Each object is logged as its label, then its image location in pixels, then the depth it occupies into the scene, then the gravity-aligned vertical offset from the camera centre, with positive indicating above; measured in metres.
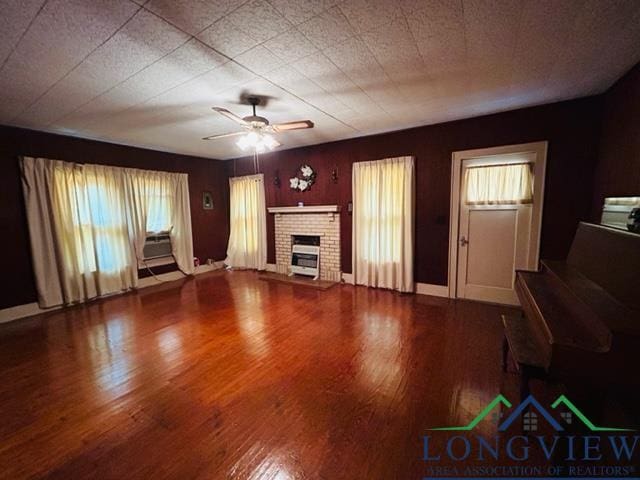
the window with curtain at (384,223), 4.08 -0.26
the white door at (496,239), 3.30 -0.47
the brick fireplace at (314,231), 4.88 -0.44
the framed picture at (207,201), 5.91 +0.22
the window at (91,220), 3.87 -0.11
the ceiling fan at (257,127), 2.72 +0.90
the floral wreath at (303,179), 5.05 +0.60
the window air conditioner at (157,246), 4.97 -0.68
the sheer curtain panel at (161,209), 4.65 +0.05
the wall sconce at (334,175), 4.77 +0.62
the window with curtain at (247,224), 5.80 -0.32
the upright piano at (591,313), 1.07 -0.58
